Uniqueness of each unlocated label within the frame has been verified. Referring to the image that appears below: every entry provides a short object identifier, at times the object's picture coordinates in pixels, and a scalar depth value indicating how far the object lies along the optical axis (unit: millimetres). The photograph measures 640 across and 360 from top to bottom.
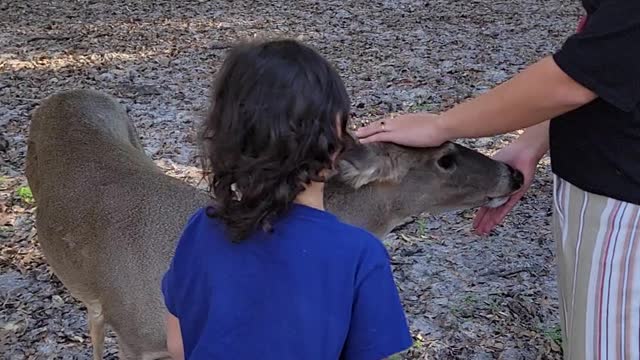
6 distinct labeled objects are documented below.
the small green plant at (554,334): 4116
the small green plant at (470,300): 4410
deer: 3225
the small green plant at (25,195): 5297
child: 1798
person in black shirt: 1939
